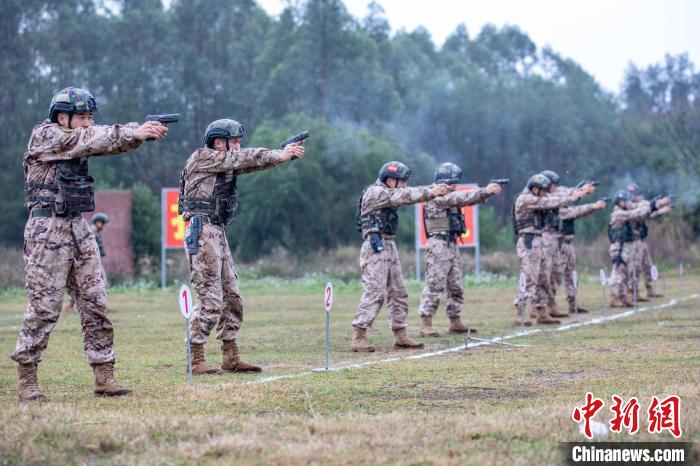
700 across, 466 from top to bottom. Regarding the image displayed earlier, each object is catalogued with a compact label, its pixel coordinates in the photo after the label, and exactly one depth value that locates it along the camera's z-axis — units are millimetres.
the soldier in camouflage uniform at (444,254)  17469
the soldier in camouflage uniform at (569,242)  23078
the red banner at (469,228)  35500
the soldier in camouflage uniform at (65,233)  9648
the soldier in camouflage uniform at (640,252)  25484
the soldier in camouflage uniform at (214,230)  11766
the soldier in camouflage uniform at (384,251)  14734
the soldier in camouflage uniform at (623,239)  24500
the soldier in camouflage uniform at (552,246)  20639
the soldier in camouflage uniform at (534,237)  19844
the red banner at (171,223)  34906
